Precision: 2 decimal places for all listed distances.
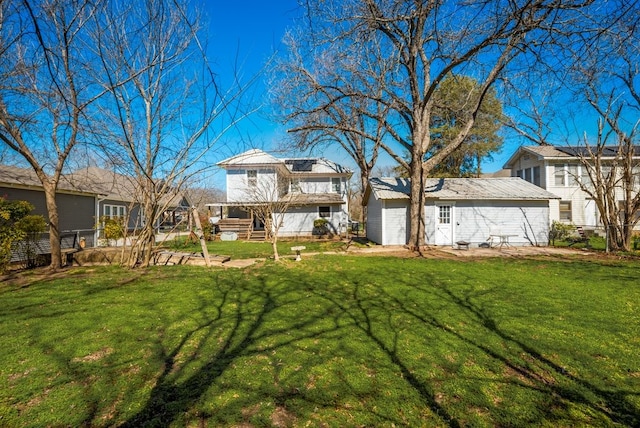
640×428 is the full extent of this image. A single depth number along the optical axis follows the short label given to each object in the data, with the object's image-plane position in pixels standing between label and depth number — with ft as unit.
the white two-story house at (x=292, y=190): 67.26
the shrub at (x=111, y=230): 50.79
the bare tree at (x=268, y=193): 62.88
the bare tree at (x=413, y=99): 35.19
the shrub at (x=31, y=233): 28.58
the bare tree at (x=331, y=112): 40.09
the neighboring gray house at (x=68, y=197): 38.17
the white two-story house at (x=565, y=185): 65.16
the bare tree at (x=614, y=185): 40.73
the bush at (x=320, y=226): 67.15
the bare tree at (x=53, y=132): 23.14
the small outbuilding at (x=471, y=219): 48.19
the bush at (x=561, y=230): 54.24
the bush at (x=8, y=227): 26.17
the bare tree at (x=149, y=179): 27.43
